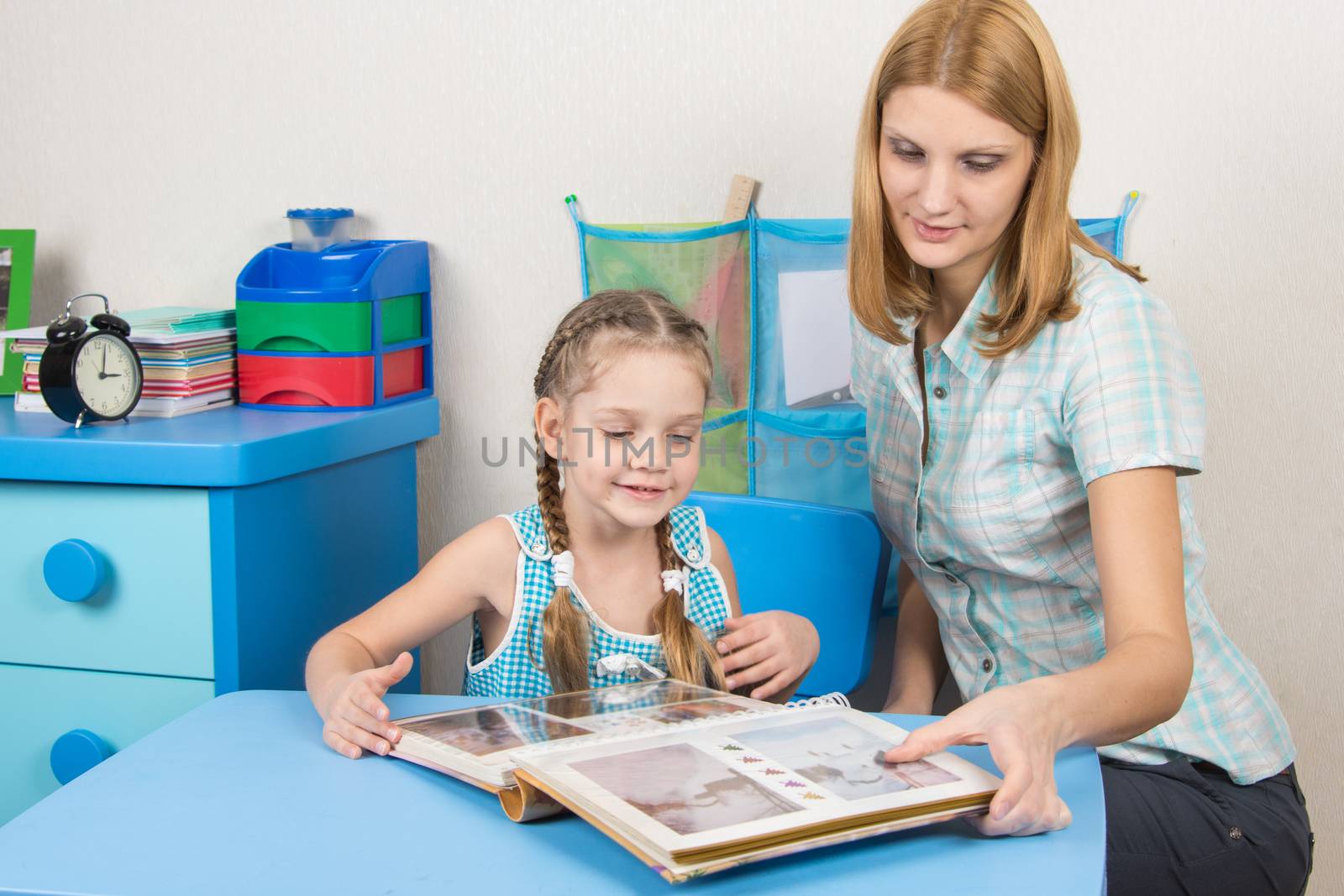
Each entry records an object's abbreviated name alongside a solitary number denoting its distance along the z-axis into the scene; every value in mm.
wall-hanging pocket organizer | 1615
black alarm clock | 1415
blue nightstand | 1340
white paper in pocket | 1615
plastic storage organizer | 1611
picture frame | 1832
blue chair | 1453
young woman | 1070
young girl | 1153
